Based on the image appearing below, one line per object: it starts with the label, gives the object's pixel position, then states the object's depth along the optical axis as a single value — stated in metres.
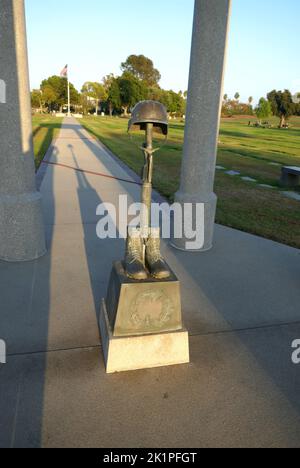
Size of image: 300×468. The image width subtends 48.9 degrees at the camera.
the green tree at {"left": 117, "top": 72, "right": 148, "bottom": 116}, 73.94
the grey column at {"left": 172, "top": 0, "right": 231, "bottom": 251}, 4.53
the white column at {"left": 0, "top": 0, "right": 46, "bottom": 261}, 4.03
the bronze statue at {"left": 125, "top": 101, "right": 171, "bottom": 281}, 2.63
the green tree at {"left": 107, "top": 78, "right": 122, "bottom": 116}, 74.81
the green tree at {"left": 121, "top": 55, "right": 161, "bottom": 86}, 104.44
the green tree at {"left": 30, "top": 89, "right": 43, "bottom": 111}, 88.38
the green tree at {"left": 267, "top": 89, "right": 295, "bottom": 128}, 65.19
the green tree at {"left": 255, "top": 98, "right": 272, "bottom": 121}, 78.00
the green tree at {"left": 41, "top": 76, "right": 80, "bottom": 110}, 91.65
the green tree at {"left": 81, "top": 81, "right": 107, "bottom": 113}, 98.44
